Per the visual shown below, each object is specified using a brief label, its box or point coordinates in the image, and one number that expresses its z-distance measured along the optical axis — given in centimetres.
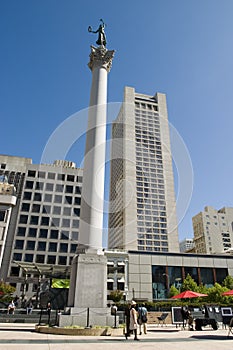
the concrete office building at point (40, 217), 6412
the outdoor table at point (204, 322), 1860
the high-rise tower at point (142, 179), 12125
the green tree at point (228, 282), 5400
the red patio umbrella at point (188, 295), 2380
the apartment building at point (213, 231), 13800
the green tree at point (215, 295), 4341
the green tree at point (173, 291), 5394
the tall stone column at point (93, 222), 1705
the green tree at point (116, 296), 5162
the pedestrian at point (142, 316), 1628
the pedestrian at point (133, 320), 1290
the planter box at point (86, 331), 1415
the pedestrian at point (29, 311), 2993
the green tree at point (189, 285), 5197
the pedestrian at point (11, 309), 2938
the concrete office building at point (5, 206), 6053
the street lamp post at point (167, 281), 5703
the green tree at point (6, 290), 4566
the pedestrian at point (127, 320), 1306
